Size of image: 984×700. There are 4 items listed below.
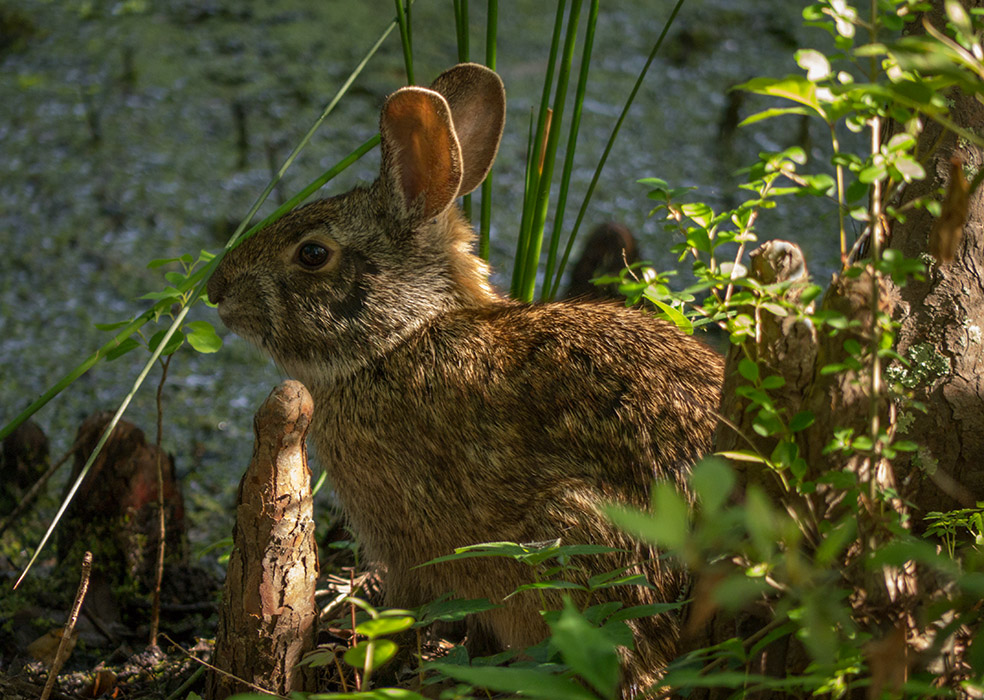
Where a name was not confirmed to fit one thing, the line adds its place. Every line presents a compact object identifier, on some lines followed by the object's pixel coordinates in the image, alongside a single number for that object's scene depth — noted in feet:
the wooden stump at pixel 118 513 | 19.77
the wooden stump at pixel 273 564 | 12.66
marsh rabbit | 15.06
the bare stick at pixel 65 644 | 12.36
